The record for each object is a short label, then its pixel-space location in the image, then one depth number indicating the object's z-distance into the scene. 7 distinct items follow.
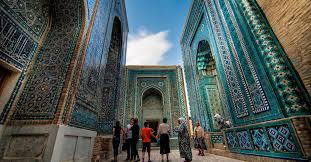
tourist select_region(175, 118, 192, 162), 3.68
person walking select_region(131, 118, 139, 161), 4.07
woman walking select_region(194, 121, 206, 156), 5.51
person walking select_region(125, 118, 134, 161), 4.30
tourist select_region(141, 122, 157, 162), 3.91
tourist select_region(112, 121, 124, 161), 4.05
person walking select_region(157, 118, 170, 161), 3.77
